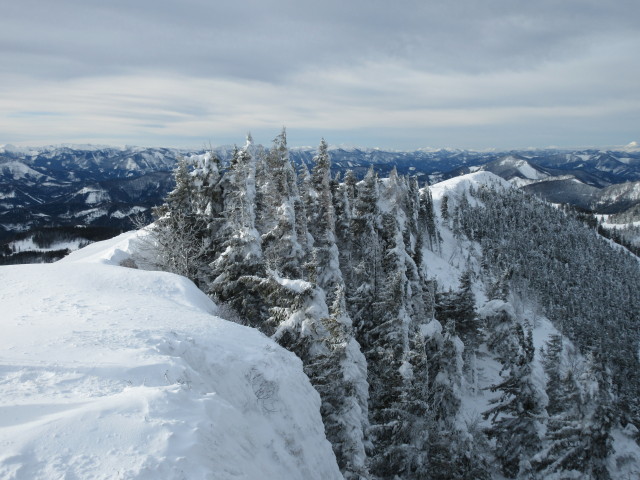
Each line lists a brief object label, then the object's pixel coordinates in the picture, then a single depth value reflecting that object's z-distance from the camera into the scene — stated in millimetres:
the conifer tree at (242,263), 21078
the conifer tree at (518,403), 17234
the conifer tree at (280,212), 23047
